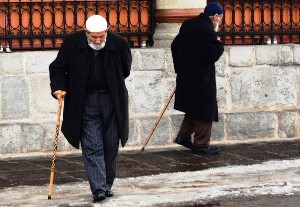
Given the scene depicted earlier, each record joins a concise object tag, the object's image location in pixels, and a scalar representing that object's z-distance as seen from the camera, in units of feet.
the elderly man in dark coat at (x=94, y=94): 34.22
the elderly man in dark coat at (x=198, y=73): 44.27
